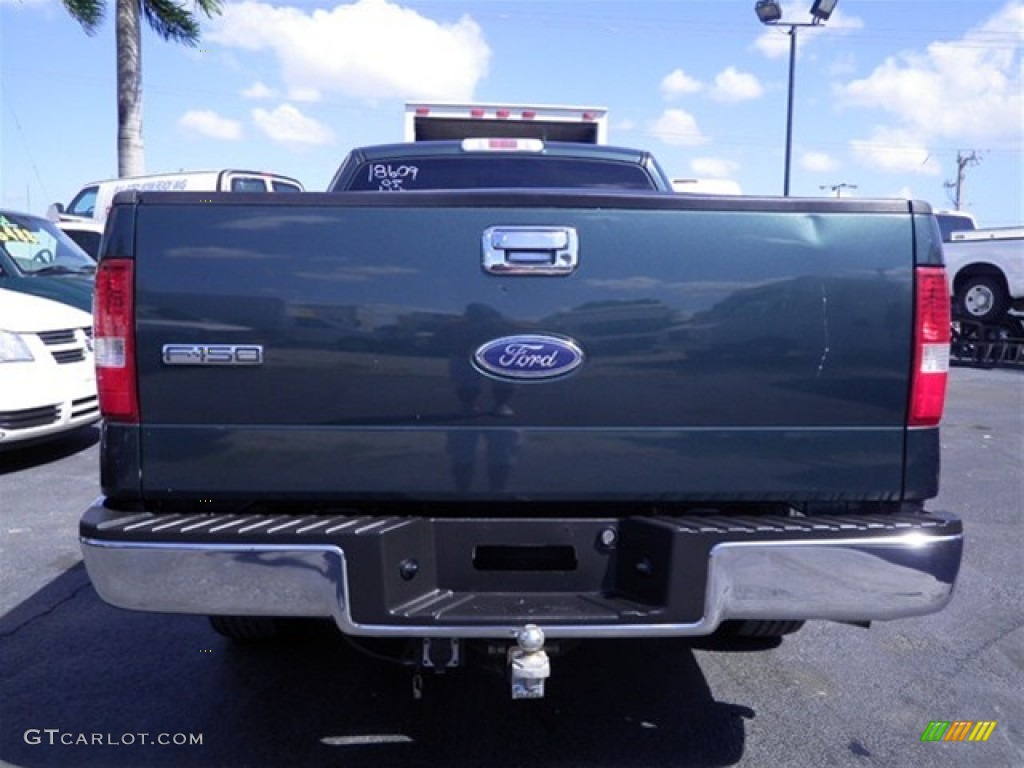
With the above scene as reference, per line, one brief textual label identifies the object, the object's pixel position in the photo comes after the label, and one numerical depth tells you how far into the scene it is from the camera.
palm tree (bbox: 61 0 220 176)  15.79
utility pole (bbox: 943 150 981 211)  63.81
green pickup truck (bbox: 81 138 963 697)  2.45
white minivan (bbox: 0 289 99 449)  6.49
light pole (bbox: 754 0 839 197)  13.26
